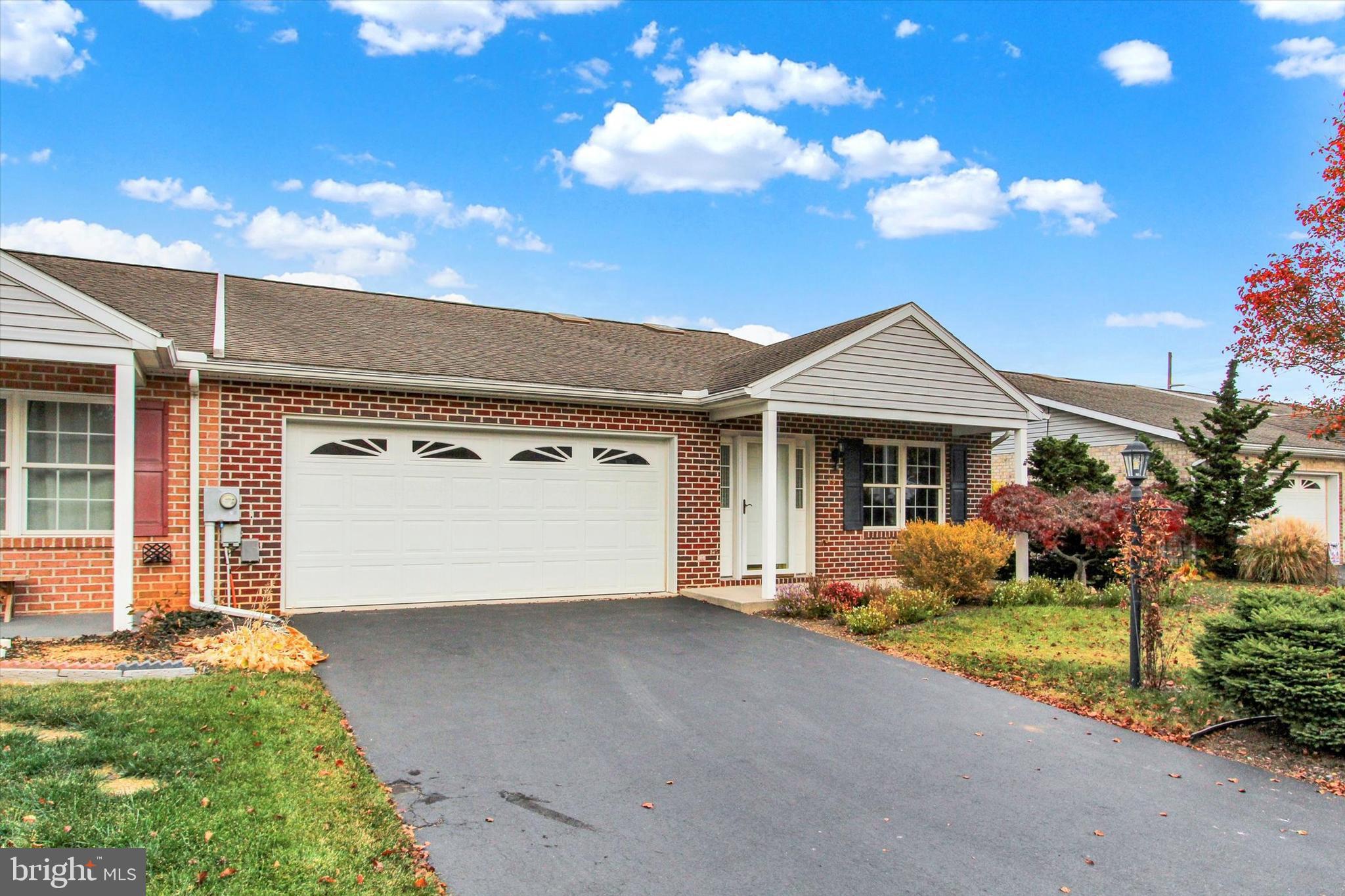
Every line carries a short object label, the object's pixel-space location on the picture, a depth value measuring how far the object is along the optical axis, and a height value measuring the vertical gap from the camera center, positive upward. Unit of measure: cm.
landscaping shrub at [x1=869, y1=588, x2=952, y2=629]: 948 -175
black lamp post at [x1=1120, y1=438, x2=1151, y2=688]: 680 -27
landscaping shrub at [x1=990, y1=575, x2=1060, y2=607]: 1126 -187
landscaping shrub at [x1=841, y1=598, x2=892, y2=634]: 896 -179
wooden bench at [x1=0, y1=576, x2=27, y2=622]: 802 -138
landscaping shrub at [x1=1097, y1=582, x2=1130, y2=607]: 1152 -191
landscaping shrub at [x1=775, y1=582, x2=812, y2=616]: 1000 -177
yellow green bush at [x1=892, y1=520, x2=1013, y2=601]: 1080 -129
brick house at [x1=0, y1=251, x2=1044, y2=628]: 845 +20
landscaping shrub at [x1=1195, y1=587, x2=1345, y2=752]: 534 -138
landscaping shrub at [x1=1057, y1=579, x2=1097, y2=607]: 1166 -195
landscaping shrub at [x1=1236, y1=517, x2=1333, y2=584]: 1461 -170
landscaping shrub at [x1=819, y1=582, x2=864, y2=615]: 973 -166
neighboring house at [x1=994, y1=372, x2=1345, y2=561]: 1770 +73
